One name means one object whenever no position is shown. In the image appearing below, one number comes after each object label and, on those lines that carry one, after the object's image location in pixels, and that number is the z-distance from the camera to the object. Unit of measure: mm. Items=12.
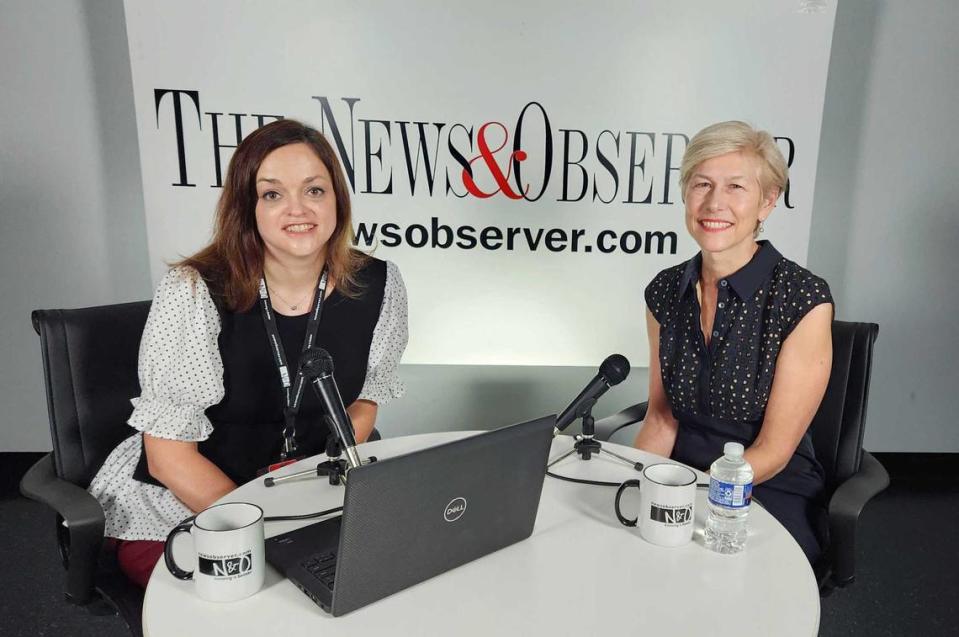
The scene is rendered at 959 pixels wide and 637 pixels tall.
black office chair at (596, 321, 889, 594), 1789
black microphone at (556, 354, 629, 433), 1402
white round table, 947
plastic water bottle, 1150
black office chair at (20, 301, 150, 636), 1382
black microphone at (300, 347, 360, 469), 1158
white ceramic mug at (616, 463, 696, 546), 1143
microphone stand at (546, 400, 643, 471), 1547
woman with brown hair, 1519
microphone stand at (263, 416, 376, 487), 1416
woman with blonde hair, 1638
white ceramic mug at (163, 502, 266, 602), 966
